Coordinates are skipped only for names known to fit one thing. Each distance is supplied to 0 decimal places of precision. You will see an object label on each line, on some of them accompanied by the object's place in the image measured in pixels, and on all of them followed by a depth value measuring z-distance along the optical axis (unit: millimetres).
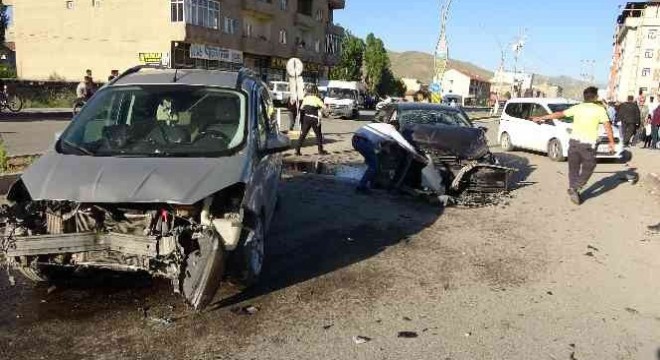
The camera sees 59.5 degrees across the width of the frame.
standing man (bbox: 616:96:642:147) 18953
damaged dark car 9094
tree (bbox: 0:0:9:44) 45750
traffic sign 16578
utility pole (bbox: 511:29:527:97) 55688
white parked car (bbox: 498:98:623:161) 14891
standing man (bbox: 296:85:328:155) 13703
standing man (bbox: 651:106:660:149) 18366
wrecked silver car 3932
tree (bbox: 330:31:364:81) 77812
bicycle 22859
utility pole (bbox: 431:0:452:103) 26820
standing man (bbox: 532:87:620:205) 8930
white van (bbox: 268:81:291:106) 35781
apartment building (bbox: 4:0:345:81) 40438
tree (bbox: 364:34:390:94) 88500
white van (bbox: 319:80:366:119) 34469
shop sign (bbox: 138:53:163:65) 36062
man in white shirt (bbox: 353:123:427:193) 9156
